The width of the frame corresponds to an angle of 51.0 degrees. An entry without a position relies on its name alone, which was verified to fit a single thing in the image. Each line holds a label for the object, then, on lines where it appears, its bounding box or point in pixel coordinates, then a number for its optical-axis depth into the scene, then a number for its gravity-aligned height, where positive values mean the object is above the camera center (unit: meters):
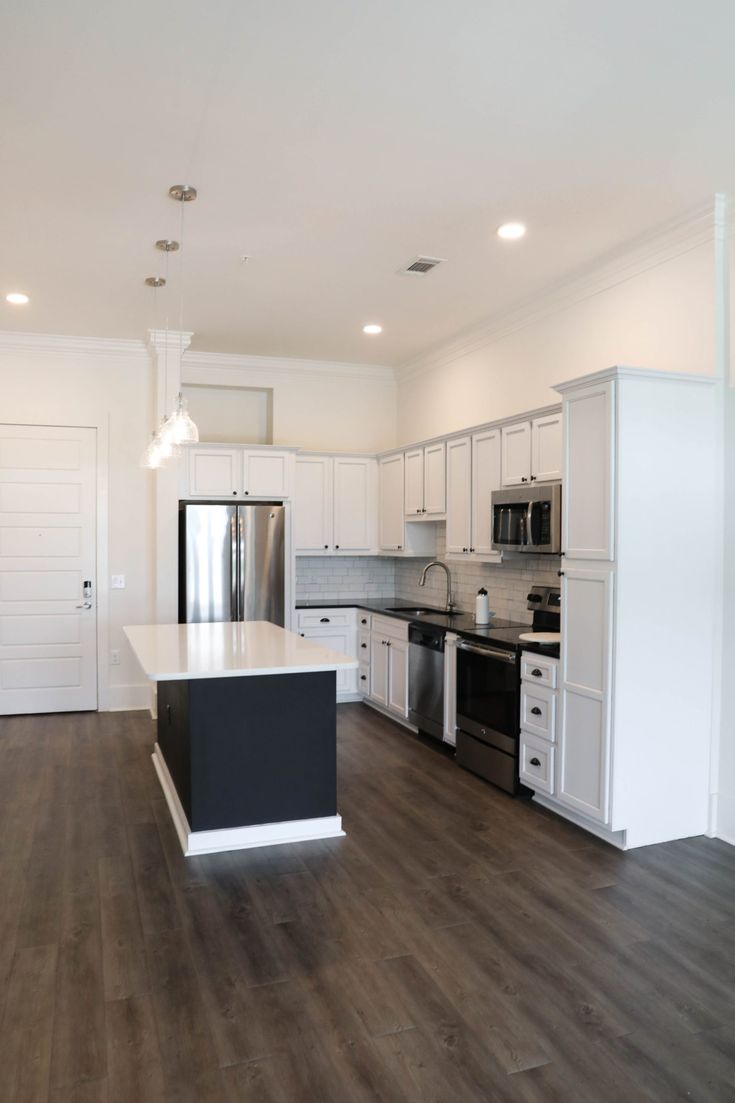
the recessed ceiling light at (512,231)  3.94 +1.65
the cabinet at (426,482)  5.85 +0.52
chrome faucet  6.16 -0.31
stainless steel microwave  4.34 +0.16
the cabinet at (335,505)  6.84 +0.38
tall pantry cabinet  3.54 -0.25
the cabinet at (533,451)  4.39 +0.58
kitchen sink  5.98 -0.51
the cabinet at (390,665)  5.79 -0.92
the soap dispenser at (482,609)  5.15 -0.41
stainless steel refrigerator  6.15 -0.14
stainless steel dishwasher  5.22 -0.92
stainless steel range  4.32 -0.87
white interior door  6.19 -0.19
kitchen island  3.55 -0.95
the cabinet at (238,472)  6.38 +0.63
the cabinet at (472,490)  5.11 +0.40
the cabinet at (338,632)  6.59 -0.73
